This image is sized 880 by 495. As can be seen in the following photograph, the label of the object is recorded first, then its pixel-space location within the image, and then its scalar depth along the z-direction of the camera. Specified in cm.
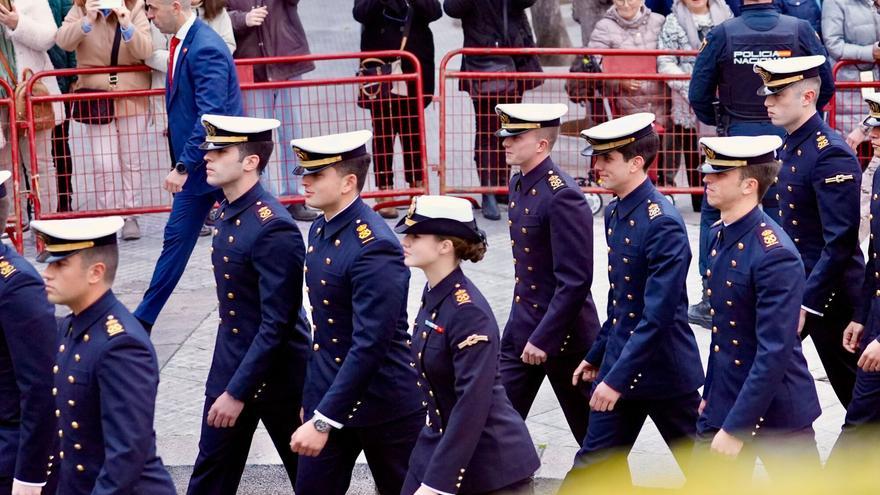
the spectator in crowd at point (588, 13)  1269
